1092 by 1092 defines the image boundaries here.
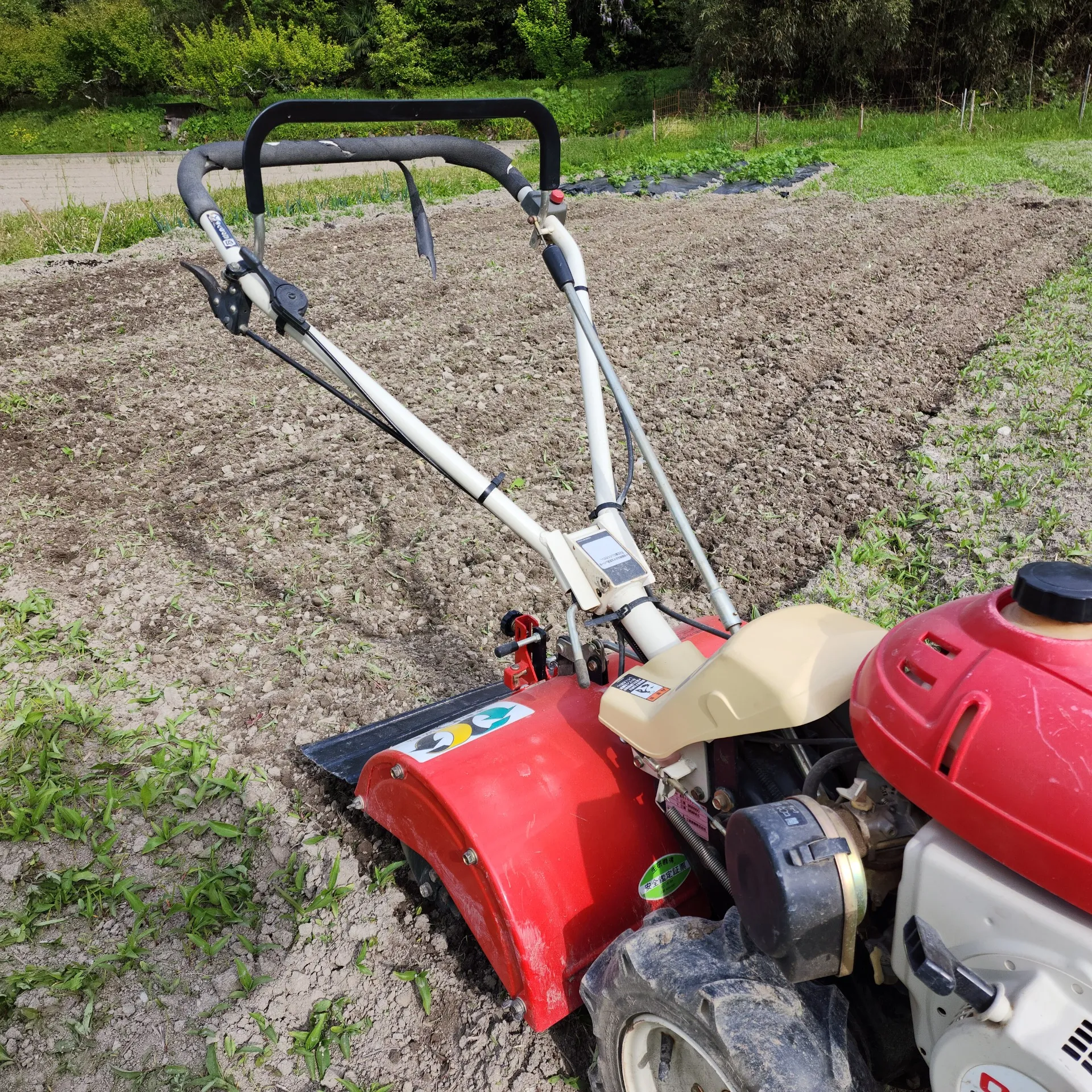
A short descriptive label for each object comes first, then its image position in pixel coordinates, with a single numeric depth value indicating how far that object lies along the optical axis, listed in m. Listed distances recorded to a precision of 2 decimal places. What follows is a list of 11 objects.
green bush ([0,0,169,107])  34.22
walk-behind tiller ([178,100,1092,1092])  0.92
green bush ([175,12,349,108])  32.25
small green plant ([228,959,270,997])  1.90
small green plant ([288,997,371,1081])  1.76
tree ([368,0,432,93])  34.47
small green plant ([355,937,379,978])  1.93
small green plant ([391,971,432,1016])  1.85
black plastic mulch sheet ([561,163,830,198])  11.99
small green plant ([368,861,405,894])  2.10
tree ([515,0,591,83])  34.47
